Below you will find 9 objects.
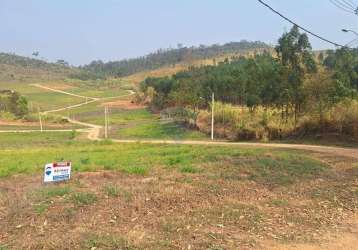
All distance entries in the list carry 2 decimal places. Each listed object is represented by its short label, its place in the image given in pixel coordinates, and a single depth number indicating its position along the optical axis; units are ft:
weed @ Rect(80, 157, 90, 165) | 58.89
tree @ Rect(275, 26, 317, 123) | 114.11
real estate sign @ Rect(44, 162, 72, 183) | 38.22
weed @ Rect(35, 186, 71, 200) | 33.47
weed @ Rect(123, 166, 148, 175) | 45.29
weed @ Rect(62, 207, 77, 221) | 29.68
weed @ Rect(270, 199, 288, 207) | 35.22
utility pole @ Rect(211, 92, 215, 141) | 155.83
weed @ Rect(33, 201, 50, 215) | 30.30
